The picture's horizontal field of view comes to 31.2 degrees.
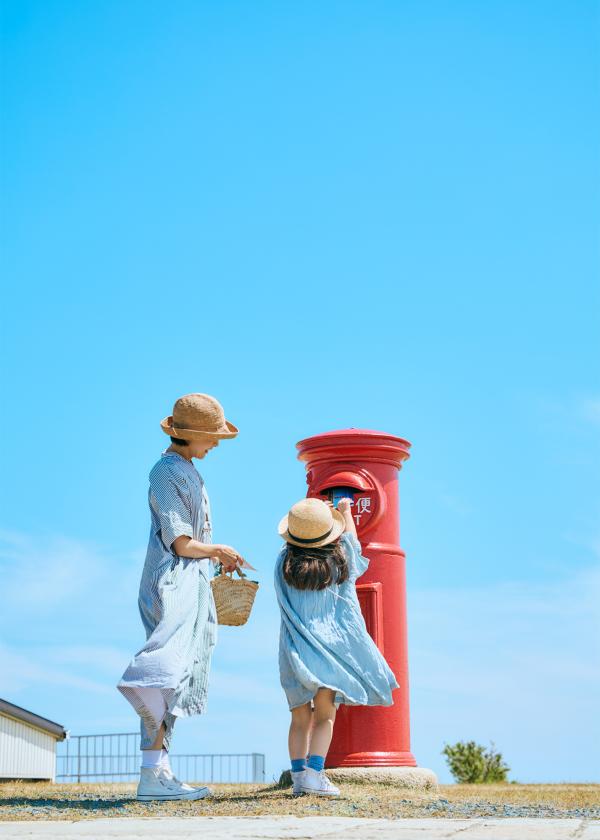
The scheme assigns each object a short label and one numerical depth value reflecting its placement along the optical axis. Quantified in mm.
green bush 12852
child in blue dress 6566
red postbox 8242
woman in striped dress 5961
